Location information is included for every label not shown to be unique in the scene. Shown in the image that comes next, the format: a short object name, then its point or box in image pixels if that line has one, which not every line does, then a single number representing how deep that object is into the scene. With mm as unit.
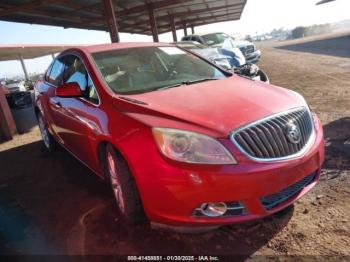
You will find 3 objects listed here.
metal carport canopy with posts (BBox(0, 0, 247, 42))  11758
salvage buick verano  2396
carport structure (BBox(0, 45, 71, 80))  21955
